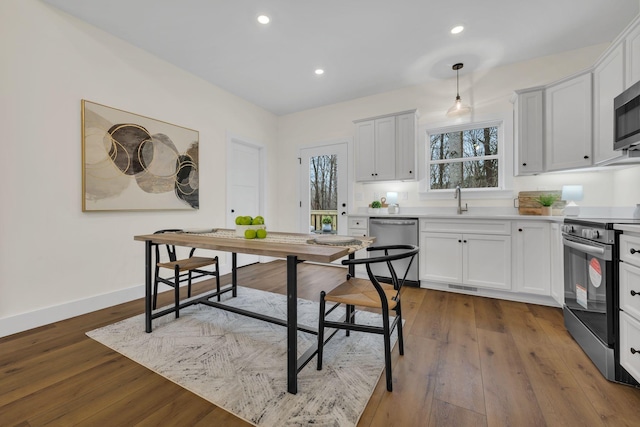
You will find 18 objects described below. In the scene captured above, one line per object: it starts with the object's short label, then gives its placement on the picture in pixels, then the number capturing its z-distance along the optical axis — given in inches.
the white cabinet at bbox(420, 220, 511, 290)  113.1
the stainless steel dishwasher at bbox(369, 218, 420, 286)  131.0
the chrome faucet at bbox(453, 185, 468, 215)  137.6
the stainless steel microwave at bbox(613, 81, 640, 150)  69.4
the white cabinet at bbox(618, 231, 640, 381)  55.0
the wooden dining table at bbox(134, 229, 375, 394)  56.2
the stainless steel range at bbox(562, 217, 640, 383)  61.2
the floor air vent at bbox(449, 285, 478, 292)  119.7
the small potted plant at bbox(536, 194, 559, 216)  113.4
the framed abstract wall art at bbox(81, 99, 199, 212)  102.0
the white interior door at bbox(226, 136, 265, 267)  165.2
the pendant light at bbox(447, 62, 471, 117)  132.4
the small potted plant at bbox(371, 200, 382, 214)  157.0
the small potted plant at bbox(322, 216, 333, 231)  184.5
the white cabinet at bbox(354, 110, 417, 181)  145.0
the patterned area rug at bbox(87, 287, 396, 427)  52.2
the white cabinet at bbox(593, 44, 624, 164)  86.7
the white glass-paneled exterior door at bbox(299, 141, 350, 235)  179.2
